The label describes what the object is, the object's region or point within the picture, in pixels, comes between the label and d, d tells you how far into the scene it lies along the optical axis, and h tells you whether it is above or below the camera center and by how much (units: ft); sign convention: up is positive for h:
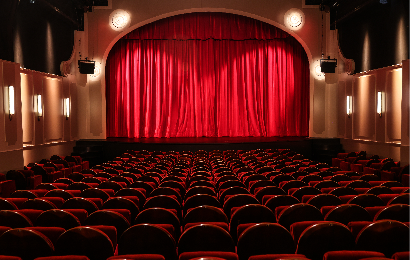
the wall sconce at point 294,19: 48.03 +13.71
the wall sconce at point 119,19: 47.52 +13.87
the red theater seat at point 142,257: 8.38 -2.87
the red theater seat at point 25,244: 9.34 -2.83
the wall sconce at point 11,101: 30.48 +2.37
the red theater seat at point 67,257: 8.40 -2.87
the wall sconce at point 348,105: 44.24 +2.43
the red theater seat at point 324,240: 9.66 -2.91
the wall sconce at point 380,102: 37.86 +2.35
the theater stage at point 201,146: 42.60 -2.10
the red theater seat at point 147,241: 9.59 -2.90
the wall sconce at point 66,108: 43.89 +2.51
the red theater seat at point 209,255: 8.75 -2.98
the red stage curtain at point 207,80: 51.75 +6.66
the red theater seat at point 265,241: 9.60 -2.92
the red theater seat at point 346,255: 8.37 -2.89
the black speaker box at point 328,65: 43.53 +7.06
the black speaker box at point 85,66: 43.55 +7.31
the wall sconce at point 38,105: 37.88 +2.46
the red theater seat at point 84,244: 9.42 -2.87
